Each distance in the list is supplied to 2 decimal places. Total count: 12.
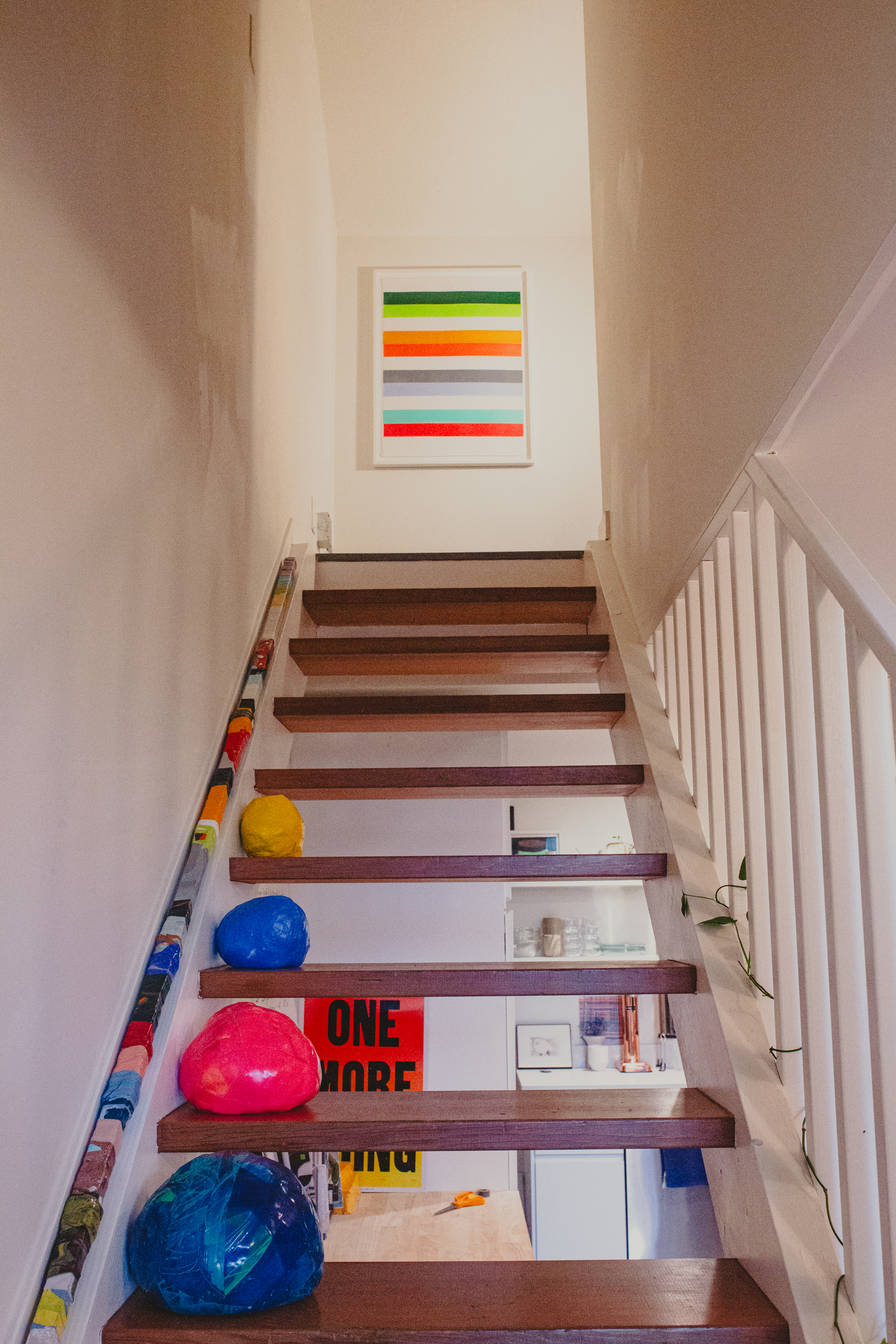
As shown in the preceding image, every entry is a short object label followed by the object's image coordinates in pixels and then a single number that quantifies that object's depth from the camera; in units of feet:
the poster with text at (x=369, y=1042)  12.60
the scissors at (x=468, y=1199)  11.26
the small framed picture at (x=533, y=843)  16.49
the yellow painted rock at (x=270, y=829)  6.63
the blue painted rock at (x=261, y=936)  5.74
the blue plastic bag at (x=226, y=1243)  3.81
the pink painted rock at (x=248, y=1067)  4.72
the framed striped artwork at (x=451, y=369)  15.67
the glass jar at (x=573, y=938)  16.43
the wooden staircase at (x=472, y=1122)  3.74
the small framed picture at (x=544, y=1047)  15.75
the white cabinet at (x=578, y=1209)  13.38
